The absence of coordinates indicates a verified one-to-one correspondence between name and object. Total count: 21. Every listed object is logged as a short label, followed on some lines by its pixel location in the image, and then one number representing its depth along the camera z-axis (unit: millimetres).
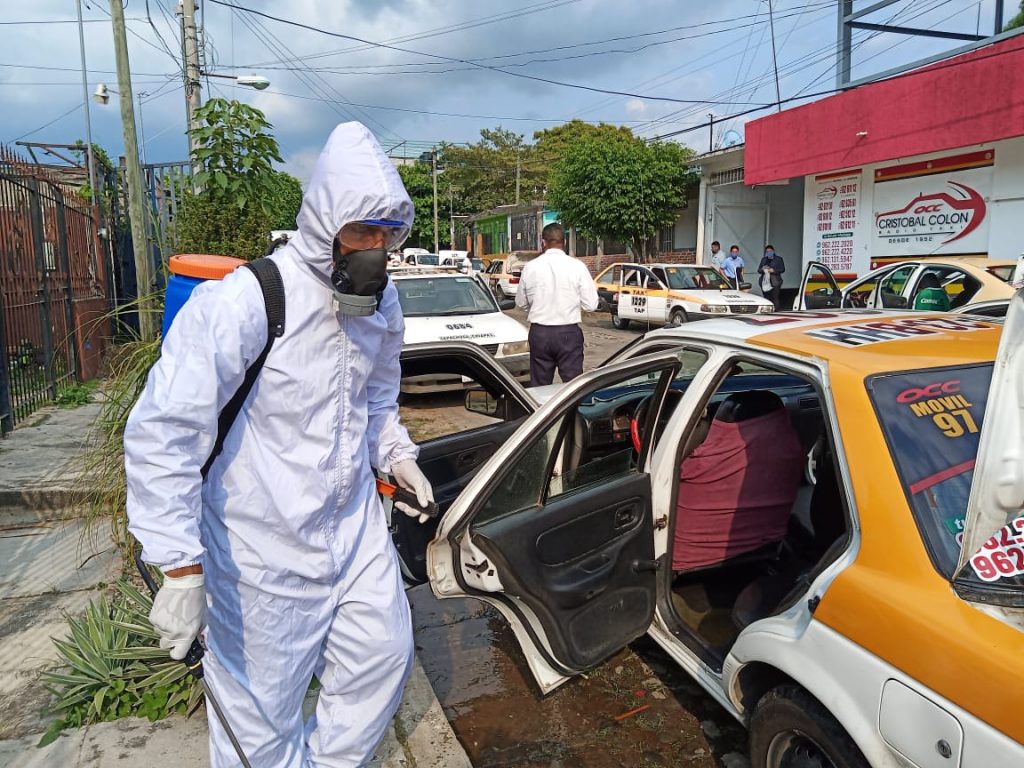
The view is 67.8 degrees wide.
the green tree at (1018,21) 22562
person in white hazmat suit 1764
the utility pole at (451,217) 52188
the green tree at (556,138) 49531
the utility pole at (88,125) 13250
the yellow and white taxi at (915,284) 8148
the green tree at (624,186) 21719
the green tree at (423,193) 54219
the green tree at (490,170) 51906
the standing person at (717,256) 19203
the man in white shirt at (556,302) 6430
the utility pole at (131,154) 10230
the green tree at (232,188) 5145
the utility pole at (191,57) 12242
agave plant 2789
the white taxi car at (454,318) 8234
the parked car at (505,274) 24031
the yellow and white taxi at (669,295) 13406
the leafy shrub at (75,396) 7953
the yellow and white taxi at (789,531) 1698
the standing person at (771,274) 16422
